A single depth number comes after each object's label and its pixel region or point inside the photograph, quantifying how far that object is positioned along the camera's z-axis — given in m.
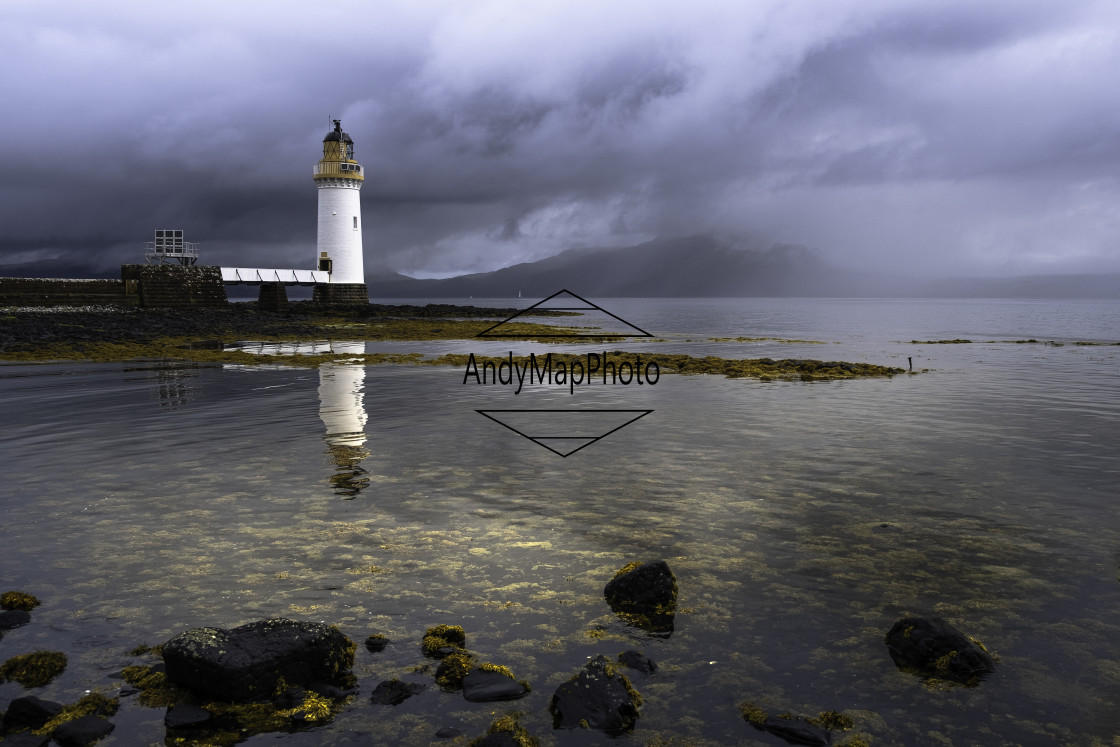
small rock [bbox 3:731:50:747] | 4.78
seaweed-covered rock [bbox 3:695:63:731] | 4.98
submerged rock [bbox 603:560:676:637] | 6.81
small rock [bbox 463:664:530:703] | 5.45
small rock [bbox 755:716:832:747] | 4.96
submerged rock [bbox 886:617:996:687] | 5.75
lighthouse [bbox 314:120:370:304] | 76.44
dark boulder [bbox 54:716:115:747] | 4.85
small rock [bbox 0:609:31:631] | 6.42
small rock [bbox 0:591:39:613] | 6.77
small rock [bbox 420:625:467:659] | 6.03
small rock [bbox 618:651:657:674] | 5.82
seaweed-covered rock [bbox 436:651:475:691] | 5.62
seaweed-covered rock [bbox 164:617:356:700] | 5.37
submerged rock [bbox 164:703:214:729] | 5.07
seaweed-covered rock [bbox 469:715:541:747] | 4.78
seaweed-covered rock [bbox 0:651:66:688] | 5.57
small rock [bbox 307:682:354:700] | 5.46
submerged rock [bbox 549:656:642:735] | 5.12
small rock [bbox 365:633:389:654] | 6.10
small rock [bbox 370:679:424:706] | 5.40
